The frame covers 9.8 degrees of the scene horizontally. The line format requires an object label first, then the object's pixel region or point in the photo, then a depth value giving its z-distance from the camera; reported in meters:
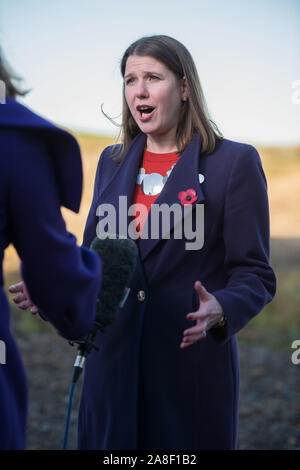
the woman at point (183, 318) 4.13
